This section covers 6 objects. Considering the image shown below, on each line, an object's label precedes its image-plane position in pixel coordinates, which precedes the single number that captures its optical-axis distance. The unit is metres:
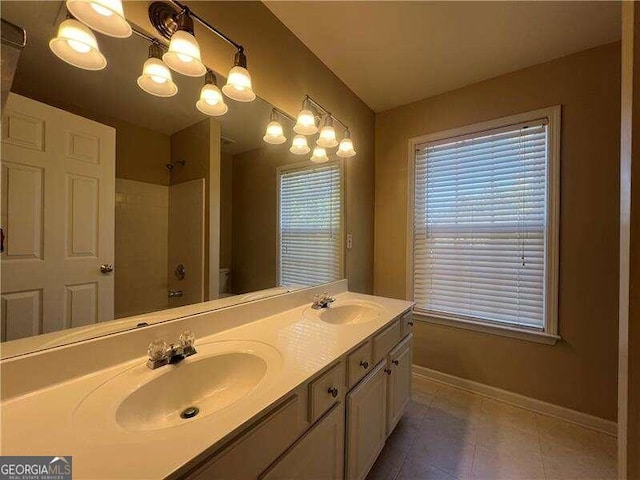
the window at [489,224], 1.71
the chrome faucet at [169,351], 0.79
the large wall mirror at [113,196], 0.68
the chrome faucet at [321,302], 1.51
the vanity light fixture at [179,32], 0.87
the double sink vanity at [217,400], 0.50
